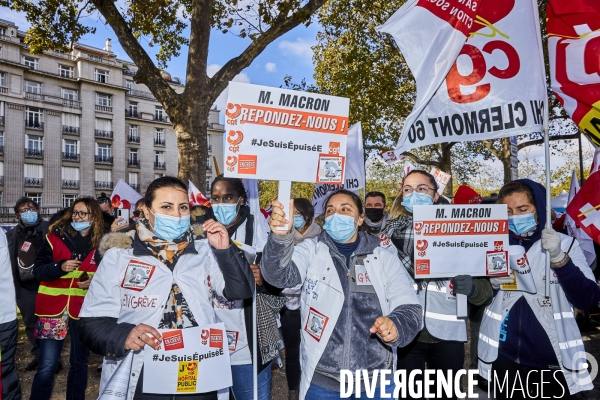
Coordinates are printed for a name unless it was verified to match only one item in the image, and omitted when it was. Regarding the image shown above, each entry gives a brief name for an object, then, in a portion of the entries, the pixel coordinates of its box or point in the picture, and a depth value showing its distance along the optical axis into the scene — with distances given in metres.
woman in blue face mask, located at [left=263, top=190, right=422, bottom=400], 2.62
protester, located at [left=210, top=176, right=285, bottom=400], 3.27
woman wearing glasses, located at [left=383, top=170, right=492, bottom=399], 3.41
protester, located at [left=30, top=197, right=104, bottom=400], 4.16
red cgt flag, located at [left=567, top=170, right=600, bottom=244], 3.38
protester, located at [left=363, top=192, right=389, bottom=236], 5.99
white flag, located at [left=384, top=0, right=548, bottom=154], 3.55
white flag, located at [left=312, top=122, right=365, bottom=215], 7.09
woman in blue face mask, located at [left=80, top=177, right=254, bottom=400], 2.36
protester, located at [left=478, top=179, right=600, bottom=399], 2.94
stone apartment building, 46.00
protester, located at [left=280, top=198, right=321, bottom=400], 4.63
